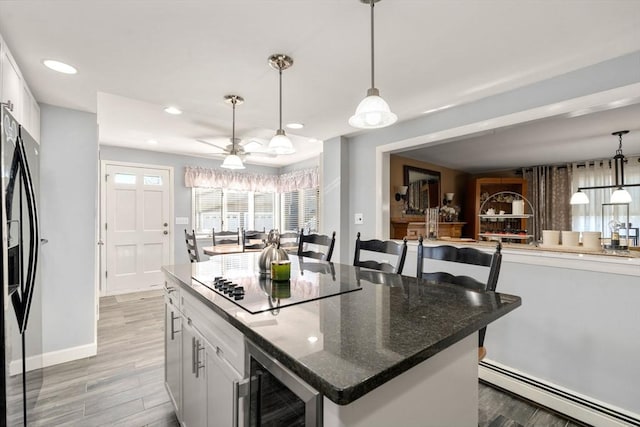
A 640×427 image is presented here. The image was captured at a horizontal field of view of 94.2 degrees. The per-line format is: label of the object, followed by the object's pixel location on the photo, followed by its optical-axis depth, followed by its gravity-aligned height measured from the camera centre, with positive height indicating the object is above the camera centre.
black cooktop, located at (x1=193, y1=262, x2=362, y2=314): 1.15 -0.33
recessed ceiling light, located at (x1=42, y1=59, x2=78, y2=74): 1.88 +0.97
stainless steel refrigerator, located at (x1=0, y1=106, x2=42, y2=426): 1.24 -0.23
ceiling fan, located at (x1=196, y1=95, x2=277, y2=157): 4.11 +1.12
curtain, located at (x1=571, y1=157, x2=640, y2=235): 4.82 +0.44
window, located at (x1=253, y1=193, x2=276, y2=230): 6.33 +0.12
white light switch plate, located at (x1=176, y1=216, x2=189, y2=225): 5.26 -0.08
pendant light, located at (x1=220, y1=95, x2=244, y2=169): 3.21 +0.59
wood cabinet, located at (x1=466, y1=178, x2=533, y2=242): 5.77 +0.36
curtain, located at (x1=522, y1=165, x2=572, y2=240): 5.68 +0.40
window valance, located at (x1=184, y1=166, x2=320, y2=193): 5.37 +0.70
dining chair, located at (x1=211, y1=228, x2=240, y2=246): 4.73 -0.39
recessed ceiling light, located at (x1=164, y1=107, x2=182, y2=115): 2.80 +1.06
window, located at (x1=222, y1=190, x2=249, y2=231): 5.89 +0.11
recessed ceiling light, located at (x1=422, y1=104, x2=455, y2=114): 2.61 +0.96
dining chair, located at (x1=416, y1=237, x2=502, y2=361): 1.40 -0.23
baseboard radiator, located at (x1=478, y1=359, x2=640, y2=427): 1.78 -1.21
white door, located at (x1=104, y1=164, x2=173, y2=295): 4.70 -0.19
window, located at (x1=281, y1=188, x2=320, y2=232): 5.77 +0.12
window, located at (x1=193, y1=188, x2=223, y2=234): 5.48 +0.12
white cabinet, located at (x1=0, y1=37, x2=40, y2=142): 1.63 +0.79
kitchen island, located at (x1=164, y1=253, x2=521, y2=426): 0.68 -0.34
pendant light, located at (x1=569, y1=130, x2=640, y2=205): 3.63 +0.29
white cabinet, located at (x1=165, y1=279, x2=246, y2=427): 1.06 -0.64
